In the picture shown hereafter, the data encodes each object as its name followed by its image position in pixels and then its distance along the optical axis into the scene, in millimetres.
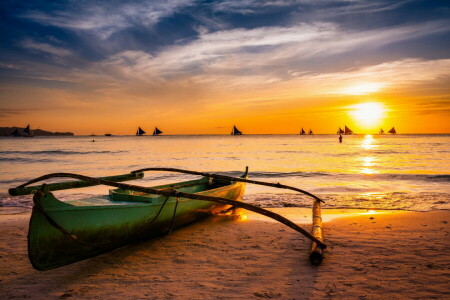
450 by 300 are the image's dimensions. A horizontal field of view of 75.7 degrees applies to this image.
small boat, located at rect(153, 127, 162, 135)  131250
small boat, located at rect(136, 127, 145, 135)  132650
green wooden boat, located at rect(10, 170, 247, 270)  3889
